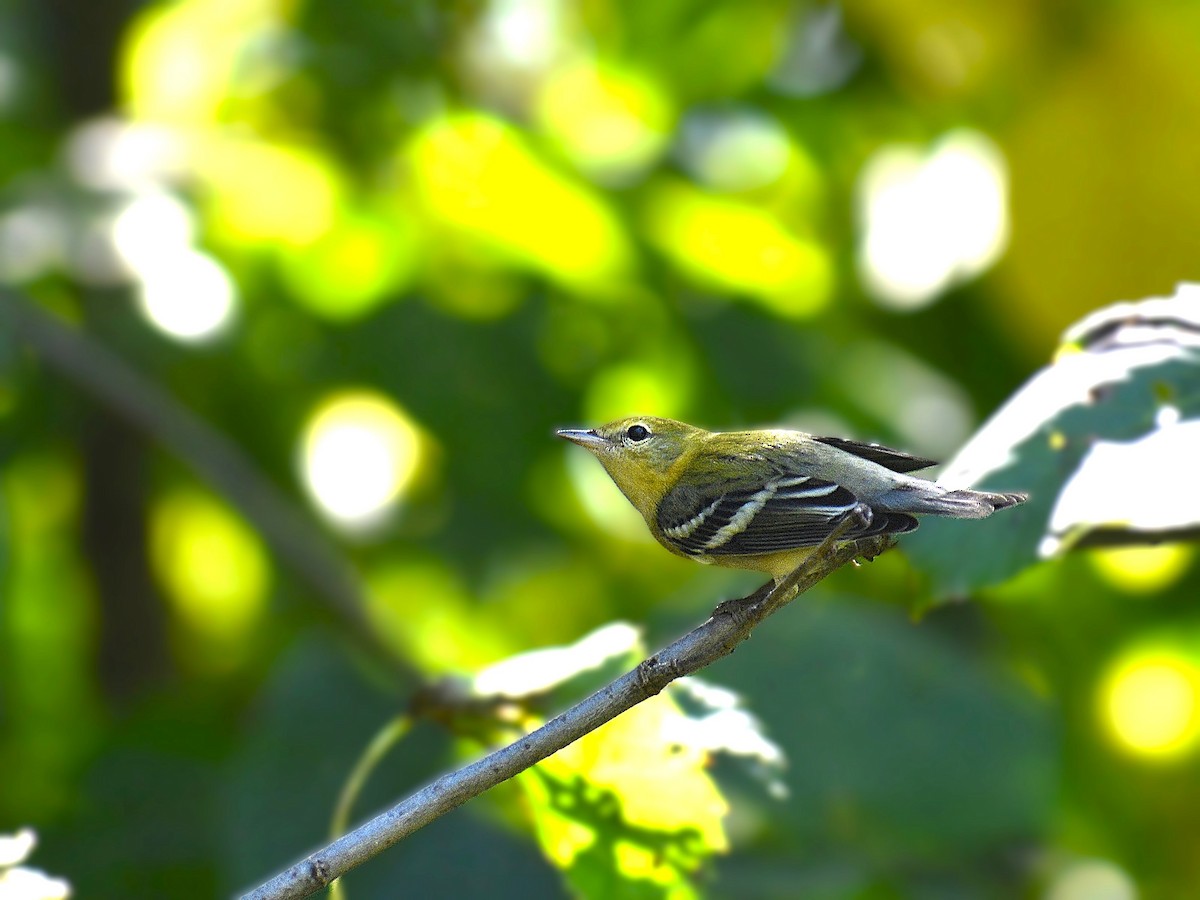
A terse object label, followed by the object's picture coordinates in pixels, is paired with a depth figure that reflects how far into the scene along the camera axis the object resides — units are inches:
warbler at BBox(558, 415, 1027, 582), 159.3
